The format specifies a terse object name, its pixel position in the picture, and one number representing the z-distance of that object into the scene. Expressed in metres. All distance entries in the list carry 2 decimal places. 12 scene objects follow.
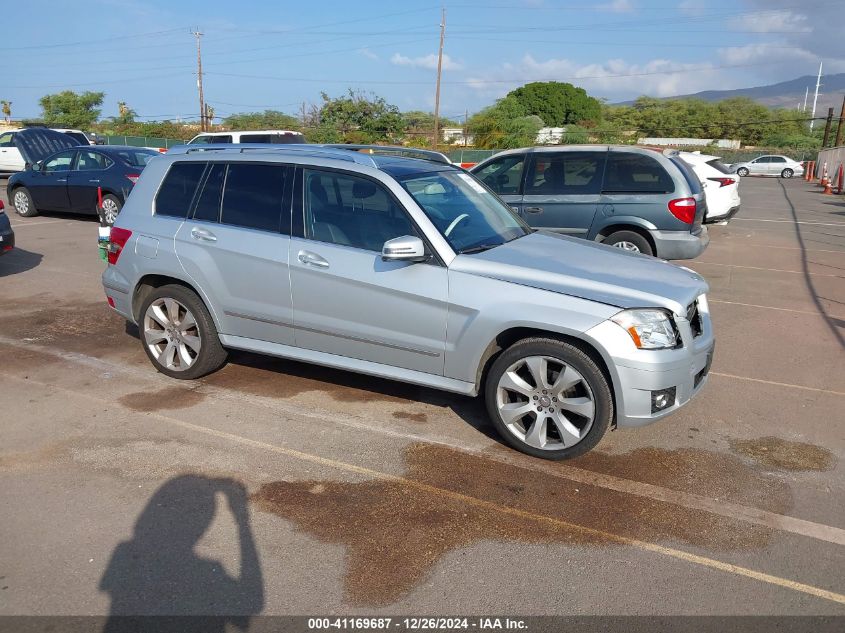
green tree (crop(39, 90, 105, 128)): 68.69
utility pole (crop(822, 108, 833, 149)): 52.49
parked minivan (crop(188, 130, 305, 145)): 16.58
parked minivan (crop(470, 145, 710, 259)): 9.27
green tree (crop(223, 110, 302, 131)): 62.69
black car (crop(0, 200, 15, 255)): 9.42
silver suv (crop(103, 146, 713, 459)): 4.26
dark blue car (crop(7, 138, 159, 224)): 13.92
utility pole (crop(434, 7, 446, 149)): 45.19
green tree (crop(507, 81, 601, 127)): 88.31
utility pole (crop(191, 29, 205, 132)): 52.36
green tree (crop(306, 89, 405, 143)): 49.09
